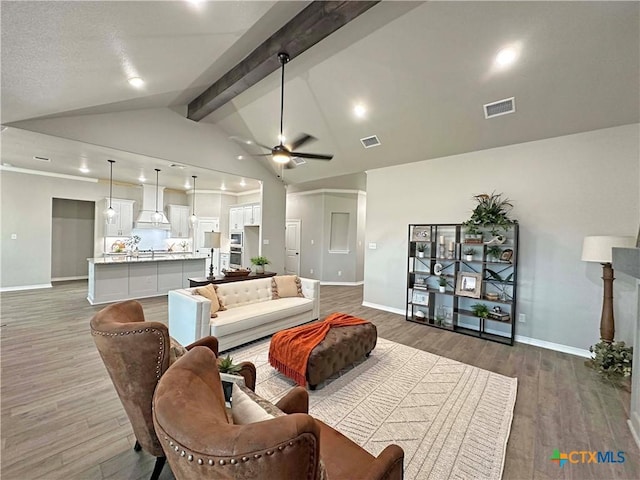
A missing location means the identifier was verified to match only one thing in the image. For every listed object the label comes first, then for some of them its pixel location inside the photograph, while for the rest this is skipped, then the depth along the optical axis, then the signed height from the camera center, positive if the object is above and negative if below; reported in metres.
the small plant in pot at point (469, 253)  4.32 -0.19
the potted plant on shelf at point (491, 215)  3.96 +0.40
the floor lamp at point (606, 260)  3.06 -0.17
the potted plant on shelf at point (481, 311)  4.10 -1.07
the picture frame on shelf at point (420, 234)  4.85 +0.11
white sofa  3.20 -1.06
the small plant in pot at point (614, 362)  2.89 -1.29
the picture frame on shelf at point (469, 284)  4.23 -0.70
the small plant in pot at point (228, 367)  1.61 -0.81
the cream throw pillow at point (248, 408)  1.02 -0.70
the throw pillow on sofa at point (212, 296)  3.52 -0.83
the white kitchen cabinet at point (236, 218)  8.84 +0.54
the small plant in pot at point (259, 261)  5.21 -0.51
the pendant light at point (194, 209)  7.68 +0.78
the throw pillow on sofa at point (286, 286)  4.45 -0.86
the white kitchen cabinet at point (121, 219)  7.63 +0.34
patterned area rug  1.86 -1.49
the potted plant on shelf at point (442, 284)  4.56 -0.75
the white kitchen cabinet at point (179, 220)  8.72 +0.40
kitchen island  5.43 -1.02
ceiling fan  3.22 +1.08
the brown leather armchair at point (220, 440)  0.61 -0.49
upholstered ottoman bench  2.58 -1.15
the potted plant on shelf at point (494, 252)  4.11 -0.15
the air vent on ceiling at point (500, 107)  3.46 +1.79
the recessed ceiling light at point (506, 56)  2.83 +2.01
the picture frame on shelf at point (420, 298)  4.86 -1.07
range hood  7.75 +0.72
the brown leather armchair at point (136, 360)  1.36 -0.67
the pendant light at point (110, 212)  6.39 +0.45
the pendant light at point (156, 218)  7.36 +0.39
